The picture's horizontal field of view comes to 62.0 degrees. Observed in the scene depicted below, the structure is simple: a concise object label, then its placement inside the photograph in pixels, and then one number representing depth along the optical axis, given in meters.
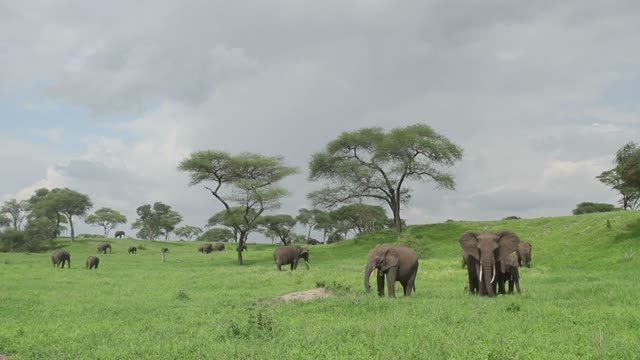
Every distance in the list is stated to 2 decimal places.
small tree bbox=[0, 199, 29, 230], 133.38
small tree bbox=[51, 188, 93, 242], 98.06
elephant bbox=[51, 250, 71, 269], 53.44
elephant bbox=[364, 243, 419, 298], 20.45
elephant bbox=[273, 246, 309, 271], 44.81
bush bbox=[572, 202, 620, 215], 96.00
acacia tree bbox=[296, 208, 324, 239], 114.25
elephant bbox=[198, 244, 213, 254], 80.16
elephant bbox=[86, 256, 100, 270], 50.34
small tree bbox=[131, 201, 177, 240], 122.81
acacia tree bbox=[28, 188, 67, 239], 96.94
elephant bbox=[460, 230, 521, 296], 20.56
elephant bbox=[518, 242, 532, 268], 38.84
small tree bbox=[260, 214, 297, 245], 105.32
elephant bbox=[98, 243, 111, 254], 77.69
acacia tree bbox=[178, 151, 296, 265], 61.88
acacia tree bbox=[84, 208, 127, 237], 121.69
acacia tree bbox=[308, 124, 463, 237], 64.75
